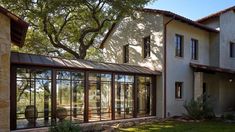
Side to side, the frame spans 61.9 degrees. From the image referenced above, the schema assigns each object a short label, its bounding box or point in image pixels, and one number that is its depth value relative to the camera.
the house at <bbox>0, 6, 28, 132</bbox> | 7.15
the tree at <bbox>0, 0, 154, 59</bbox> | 13.12
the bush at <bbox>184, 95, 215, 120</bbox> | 11.72
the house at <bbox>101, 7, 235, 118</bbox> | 12.21
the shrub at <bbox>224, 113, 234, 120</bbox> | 11.98
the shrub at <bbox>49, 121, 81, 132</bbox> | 7.17
